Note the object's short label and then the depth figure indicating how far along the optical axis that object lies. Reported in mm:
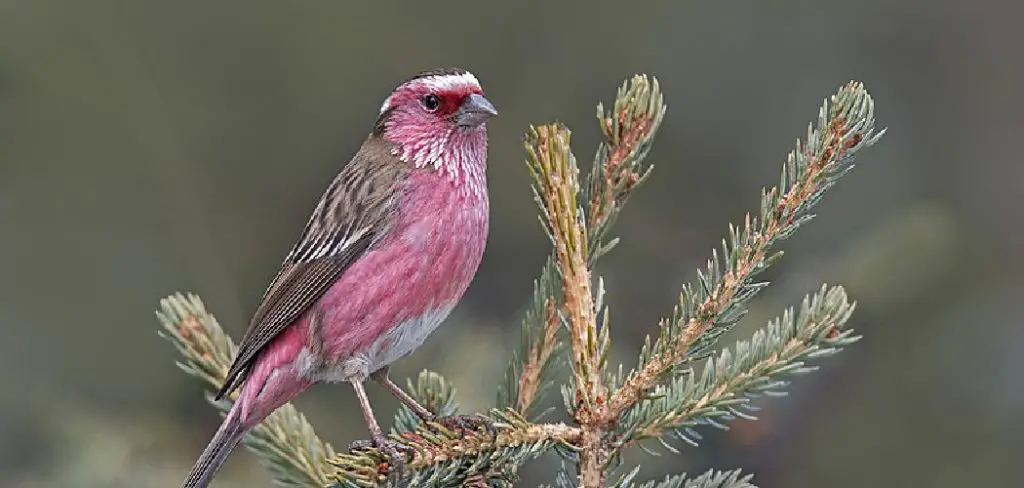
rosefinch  6305
